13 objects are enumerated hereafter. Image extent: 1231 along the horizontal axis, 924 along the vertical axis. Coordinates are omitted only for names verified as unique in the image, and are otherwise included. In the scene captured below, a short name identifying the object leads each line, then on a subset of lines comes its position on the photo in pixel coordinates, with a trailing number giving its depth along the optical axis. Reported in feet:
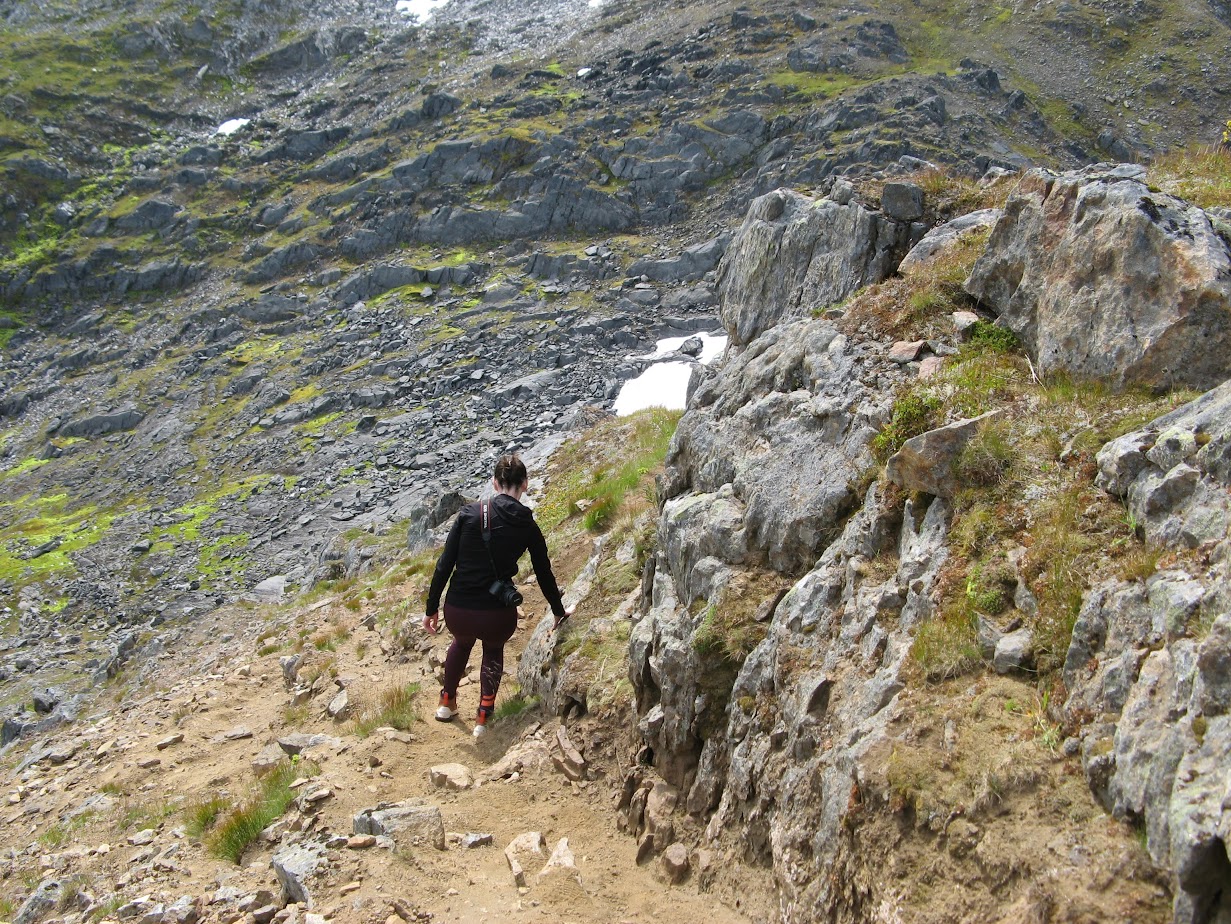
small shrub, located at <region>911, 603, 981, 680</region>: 15.10
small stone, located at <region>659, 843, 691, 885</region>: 18.31
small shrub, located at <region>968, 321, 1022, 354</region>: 23.11
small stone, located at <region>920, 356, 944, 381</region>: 22.63
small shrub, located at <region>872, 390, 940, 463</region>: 20.86
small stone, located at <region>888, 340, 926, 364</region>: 24.07
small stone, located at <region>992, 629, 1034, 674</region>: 14.52
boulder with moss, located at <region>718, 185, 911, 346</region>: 33.30
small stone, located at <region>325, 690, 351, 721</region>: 31.86
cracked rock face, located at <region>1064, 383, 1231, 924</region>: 9.99
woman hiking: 26.78
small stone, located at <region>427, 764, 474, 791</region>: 23.30
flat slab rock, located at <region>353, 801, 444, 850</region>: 19.66
